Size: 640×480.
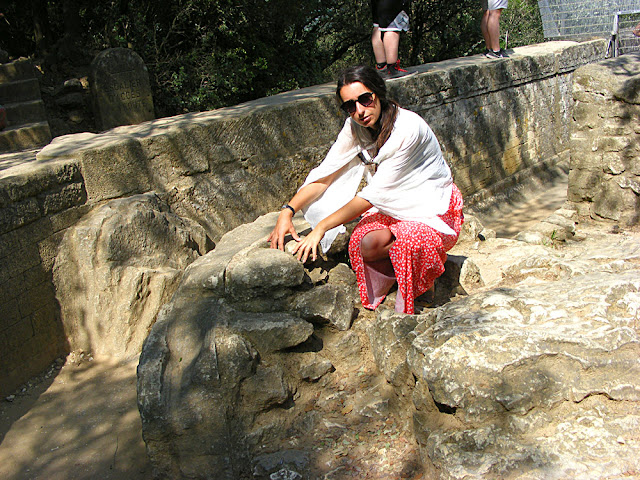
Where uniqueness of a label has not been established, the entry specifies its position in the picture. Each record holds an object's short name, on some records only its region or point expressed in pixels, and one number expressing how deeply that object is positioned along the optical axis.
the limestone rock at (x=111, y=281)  3.35
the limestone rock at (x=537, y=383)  1.83
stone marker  6.71
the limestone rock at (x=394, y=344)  2.40
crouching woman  2.73
